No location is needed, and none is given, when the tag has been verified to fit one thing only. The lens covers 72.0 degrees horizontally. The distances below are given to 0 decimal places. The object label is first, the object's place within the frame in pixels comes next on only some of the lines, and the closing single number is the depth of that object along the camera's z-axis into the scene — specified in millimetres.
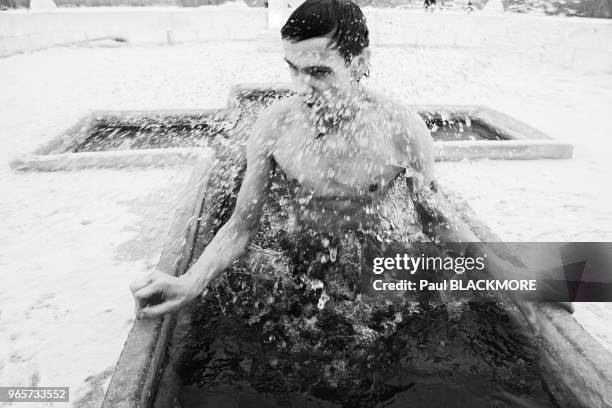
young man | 1894
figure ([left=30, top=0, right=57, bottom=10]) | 13586
